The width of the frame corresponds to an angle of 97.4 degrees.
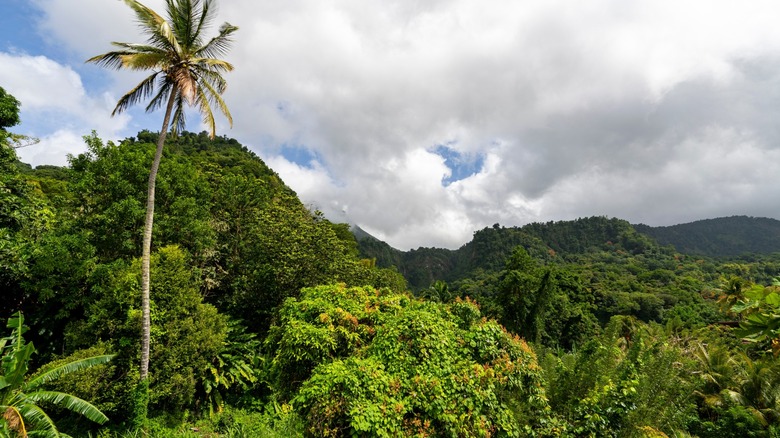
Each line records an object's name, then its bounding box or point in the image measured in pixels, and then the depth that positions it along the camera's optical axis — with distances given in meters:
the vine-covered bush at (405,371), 6.89
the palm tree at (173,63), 10.41
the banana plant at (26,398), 8.25
